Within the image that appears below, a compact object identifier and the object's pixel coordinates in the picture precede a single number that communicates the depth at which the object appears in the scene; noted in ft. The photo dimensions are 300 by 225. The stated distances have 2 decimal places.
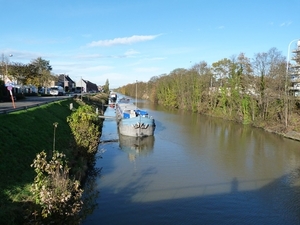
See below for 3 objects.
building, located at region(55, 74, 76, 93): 303.27
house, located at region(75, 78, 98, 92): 383.33
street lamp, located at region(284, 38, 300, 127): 114.62
